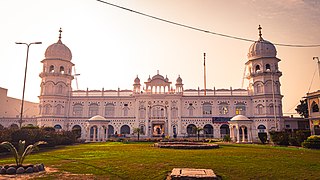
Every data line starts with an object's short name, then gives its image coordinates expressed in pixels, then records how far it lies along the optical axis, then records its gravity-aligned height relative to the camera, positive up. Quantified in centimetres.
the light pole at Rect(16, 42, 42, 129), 2780 +488
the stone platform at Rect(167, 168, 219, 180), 921 -175
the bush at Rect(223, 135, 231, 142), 3900 -170
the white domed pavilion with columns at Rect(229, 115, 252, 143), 3803 +39
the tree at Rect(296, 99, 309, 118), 6350 +468
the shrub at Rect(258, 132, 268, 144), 3519 -134
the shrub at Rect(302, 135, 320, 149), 2482 -139
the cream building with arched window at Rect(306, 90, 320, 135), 4306 +286
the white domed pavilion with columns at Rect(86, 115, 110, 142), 4225 -13
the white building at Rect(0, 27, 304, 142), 5162 +455
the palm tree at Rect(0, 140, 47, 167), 1181 -119
